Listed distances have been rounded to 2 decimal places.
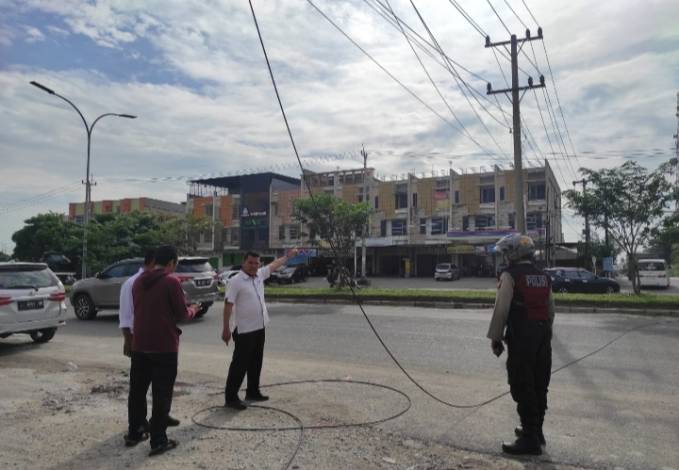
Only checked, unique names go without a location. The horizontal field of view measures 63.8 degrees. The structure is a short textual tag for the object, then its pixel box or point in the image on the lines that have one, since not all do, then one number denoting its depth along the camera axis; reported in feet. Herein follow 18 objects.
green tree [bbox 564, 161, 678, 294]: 61.16
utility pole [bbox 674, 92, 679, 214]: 59.67
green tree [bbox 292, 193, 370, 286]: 88.23
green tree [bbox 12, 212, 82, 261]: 152.76
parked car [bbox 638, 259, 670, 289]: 109.70
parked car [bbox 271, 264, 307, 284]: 131.75
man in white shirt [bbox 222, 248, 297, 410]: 18.13
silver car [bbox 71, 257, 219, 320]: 45.96
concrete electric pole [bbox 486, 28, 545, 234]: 65.21
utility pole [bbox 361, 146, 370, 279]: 148.46
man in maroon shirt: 14.23
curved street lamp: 74.19
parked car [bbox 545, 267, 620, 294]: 88.74
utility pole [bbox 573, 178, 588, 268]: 126.52
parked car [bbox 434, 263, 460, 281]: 142.82
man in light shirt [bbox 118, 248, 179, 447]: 15.74
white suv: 29.81
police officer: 14.02
